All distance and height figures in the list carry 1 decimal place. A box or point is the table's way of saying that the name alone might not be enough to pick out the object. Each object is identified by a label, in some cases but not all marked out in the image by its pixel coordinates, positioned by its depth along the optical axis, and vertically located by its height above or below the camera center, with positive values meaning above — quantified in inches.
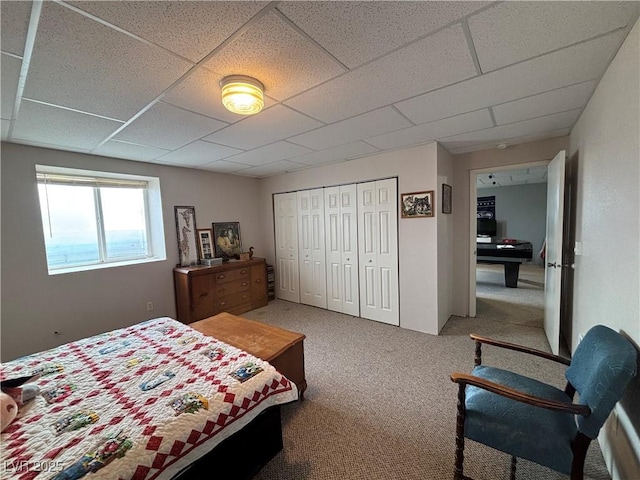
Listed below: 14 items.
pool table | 203.9 -33.2
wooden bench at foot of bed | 74.7 -35.9
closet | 137.4 -16.2
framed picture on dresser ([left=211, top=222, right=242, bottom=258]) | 169.3 -9.1
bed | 38.1 -32.7
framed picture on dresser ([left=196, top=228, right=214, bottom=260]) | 160.7 -9.9
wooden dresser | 140.3 -37.2
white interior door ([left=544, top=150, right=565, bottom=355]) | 94.0 -13.2
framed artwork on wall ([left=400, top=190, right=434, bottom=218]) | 121.0 +7.1
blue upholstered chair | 41.6 -36.9
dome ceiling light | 59.4 +31.2
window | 117.2 +6.0
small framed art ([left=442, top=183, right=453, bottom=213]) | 127.5 +10.2
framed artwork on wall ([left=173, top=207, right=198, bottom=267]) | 151.3 -4.6
